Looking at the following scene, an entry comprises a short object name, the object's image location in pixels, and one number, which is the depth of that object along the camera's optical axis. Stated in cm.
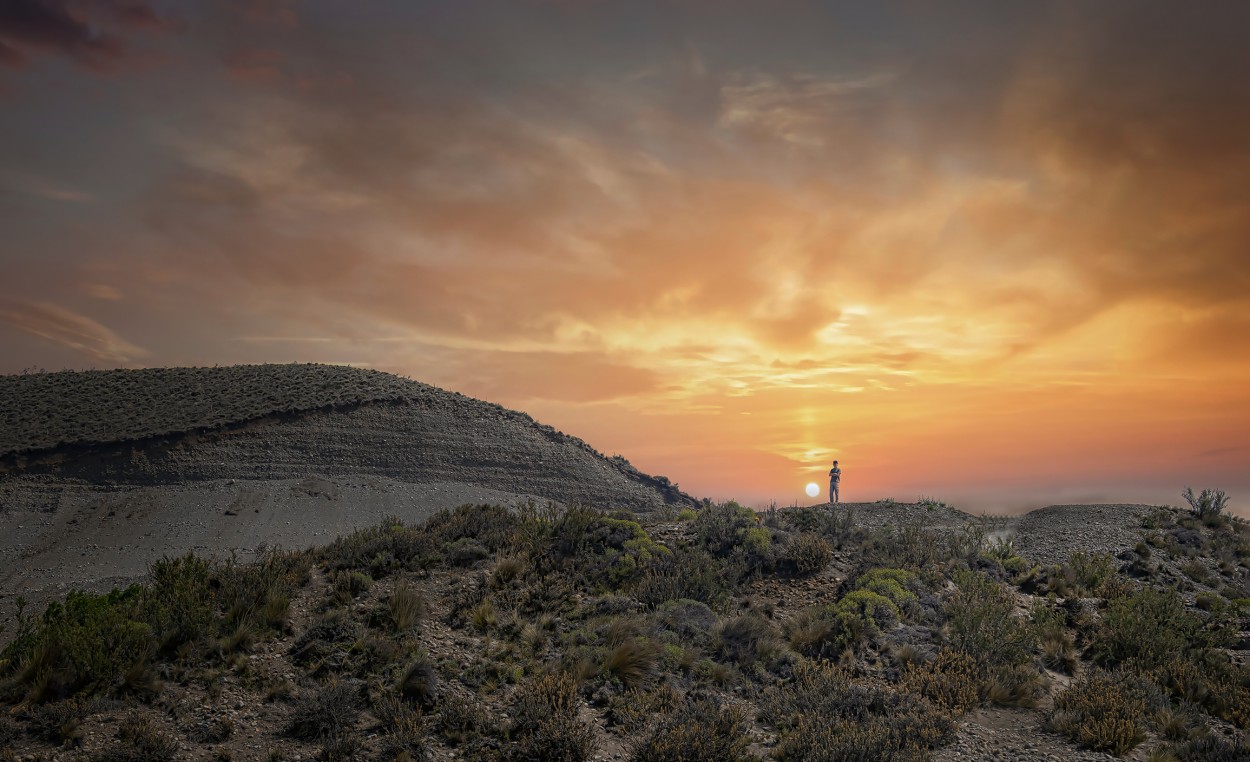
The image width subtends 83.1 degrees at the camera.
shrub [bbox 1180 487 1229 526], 2752
